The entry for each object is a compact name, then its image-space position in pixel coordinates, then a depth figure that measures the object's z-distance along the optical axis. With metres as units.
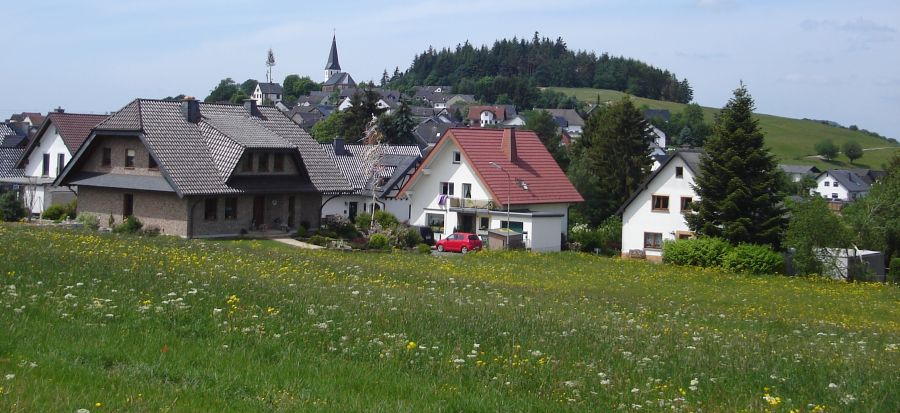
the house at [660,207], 58.71
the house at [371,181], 67.62
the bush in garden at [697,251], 46.81
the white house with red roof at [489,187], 57.75
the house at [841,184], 127.06
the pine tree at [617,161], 73.00
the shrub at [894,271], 47.26
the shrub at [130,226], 43.60
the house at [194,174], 46.59
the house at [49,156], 61.72
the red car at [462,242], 52.53
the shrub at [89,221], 44.31
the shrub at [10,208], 51.44
